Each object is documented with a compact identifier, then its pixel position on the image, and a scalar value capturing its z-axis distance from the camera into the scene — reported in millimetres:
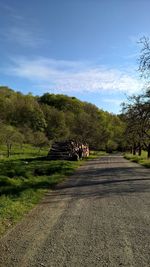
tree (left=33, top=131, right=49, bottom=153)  42323
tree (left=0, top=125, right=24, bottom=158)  29037
